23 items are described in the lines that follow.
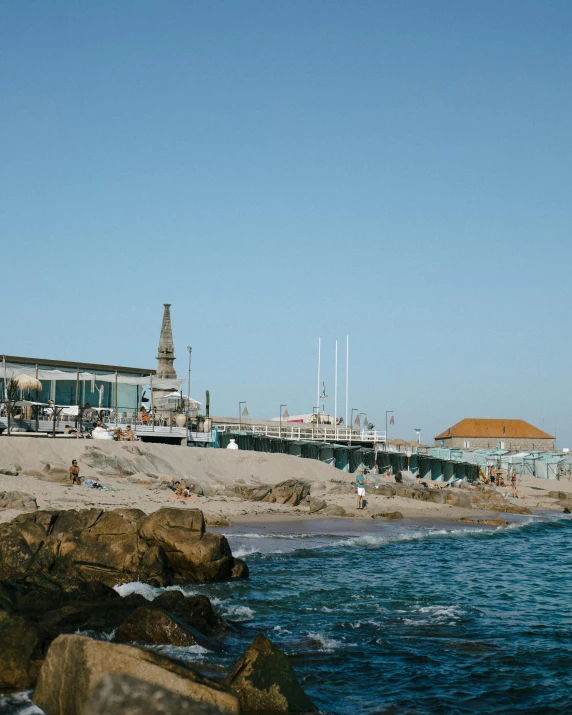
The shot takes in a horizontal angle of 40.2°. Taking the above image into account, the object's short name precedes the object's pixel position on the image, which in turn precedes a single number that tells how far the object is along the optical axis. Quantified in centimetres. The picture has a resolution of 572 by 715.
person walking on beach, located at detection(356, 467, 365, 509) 3731
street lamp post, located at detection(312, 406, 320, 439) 7669
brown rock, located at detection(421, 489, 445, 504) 4597
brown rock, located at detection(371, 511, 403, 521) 3676
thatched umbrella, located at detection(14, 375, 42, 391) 4362
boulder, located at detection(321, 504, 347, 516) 3566
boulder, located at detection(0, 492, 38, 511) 2389
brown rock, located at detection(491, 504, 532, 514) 4691
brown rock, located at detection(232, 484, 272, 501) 3704
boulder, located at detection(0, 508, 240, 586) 1723
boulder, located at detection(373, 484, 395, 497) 4551
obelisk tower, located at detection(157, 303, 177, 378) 8600
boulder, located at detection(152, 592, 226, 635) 1368
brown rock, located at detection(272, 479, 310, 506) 3706
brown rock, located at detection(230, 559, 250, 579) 1934
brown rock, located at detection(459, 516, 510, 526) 3816
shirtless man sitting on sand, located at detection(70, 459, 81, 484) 3117
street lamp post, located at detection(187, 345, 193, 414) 5622
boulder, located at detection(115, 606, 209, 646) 1227
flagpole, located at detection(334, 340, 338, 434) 8043
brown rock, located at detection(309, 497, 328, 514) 3562
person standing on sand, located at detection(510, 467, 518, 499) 6356
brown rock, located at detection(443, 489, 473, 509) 4616
